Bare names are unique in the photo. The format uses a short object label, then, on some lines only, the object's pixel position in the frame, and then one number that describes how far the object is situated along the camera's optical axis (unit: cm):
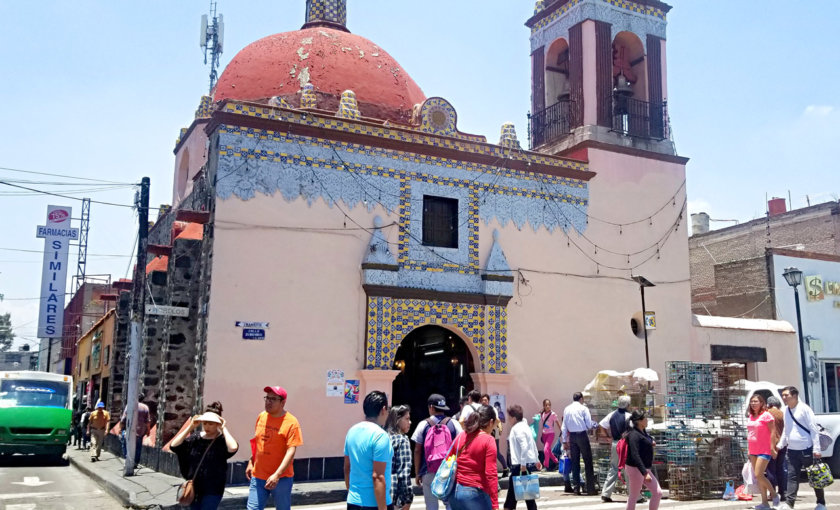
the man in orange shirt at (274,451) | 695
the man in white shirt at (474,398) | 985
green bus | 1803
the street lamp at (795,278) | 1769
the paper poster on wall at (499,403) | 1559
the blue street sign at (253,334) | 1385
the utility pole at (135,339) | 1373
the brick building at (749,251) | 2153
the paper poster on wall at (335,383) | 1439
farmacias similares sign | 2823
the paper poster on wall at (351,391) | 1448
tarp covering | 1478
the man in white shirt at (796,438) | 977
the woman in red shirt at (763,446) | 1009
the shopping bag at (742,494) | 1151
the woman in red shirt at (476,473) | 609
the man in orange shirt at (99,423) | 1807
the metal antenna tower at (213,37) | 2992
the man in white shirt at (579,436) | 1238
